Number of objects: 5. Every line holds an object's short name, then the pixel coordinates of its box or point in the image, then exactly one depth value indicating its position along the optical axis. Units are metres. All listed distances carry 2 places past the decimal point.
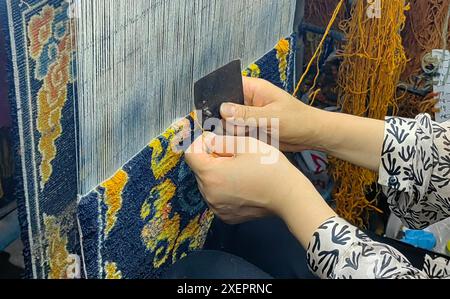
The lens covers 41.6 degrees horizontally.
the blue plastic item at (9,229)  1.12
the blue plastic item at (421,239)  1.50
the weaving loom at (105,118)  0.73
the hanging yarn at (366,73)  1.35
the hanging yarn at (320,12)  1.52
